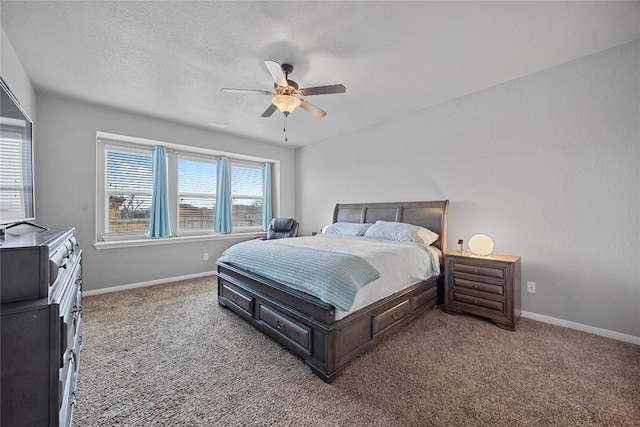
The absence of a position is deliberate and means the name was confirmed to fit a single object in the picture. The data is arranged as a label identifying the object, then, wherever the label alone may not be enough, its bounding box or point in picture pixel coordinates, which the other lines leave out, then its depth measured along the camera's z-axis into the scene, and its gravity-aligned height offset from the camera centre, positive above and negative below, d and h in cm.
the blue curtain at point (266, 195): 575 +40
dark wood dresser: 88 -47
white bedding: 216 -49
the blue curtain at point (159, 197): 419 +26
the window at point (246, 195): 543 +39
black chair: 449 -29
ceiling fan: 233 +116
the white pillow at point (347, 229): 394 -26
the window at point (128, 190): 400 +37
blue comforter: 188 -49
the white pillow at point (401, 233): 324 -27
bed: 187 -90
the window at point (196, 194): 470 +36
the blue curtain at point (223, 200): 502 +25
